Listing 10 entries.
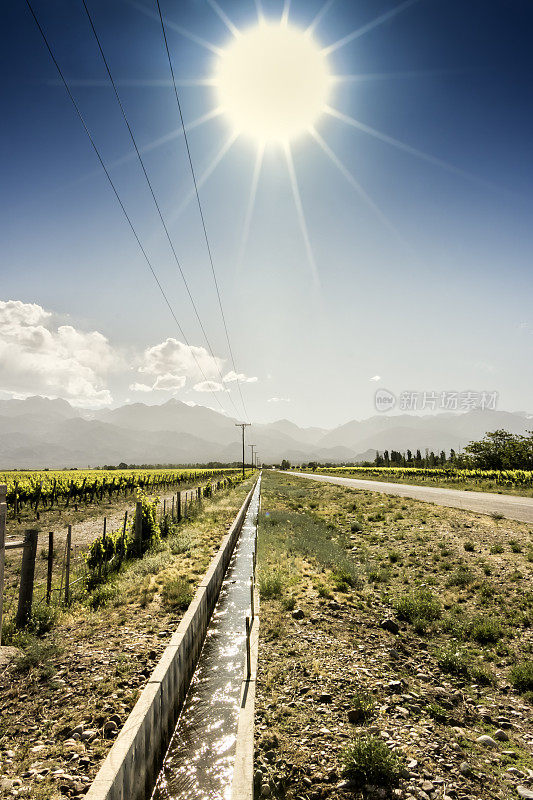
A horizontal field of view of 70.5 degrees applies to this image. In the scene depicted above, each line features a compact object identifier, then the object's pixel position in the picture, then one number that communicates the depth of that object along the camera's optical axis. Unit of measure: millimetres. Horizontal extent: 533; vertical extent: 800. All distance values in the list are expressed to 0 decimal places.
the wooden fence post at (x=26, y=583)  8906
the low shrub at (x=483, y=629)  9204
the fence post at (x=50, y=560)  10159
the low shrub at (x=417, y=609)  10414
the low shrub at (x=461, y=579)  12344
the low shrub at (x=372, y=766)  4969
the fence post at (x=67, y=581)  10399
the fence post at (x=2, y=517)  7086
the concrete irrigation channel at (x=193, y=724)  4668
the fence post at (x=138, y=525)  16391
